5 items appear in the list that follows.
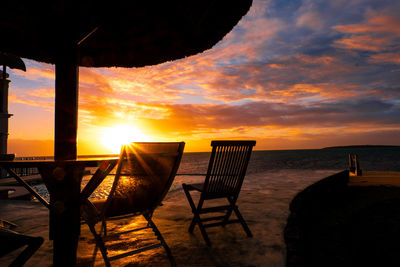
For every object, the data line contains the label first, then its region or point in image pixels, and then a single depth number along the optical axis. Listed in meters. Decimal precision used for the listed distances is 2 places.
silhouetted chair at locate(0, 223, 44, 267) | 1.17
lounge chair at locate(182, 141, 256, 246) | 2.75
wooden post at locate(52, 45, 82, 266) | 1.97
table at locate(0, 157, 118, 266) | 1.89
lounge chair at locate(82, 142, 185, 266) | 2.10
